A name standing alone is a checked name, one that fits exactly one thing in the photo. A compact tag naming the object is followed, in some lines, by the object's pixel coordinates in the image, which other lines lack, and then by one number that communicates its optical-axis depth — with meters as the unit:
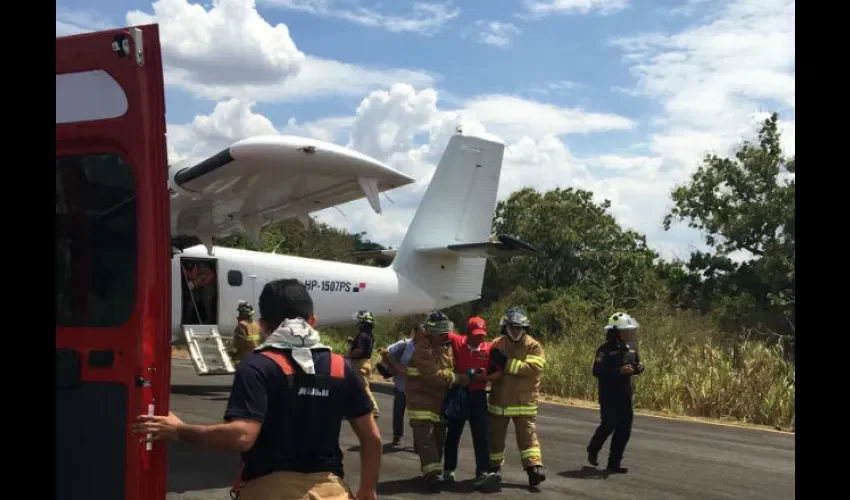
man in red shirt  8.34
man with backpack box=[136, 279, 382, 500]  3.35
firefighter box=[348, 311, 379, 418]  10.67
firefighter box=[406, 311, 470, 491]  8.14
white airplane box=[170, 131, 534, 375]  7.48
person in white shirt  9.95
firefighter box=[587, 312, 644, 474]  9.15
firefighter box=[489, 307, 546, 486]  8.11
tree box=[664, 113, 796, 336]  25.44
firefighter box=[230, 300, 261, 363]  12.28
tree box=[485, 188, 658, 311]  32.91
